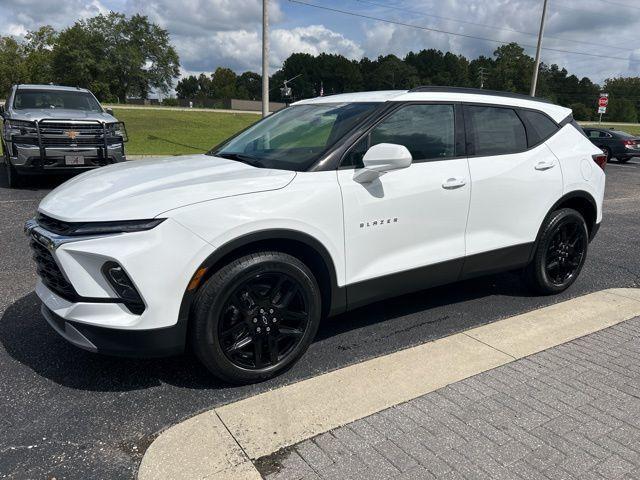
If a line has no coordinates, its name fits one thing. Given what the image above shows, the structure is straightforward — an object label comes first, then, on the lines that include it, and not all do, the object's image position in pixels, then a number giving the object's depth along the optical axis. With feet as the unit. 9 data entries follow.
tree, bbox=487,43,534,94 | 333.62
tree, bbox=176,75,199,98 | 475.72
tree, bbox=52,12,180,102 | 245.45
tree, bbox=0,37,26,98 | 244.63
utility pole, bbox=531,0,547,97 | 97.83
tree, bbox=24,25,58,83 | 249.34
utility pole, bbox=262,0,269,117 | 52.19
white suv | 8.57
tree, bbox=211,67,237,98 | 441.68
